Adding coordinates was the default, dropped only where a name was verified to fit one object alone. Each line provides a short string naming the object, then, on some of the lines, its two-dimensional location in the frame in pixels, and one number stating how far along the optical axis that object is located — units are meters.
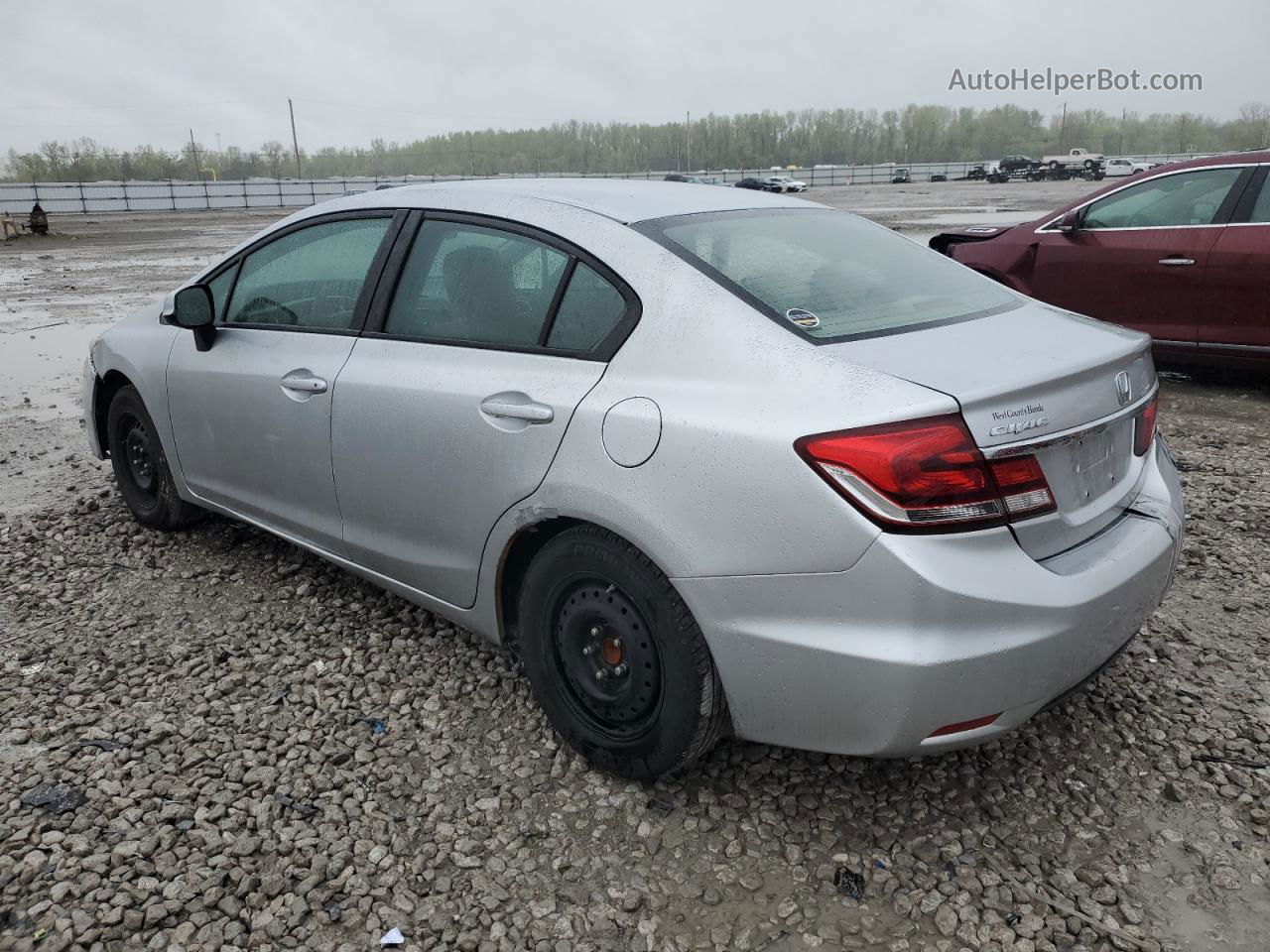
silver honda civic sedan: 2.14
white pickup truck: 61.09
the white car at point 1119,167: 61.41
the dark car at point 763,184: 55.20
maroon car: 6.37
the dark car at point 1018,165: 63.19
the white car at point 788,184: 57.75
